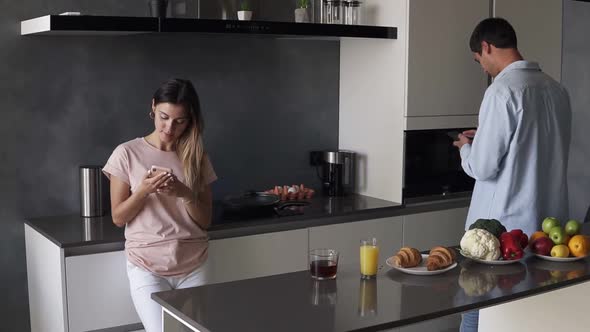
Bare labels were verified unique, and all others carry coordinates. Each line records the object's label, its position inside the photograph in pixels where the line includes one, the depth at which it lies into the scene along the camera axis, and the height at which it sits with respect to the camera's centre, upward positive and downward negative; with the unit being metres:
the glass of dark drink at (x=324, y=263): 2.20 -0.50
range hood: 2.93 +0.25
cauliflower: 2.33 -0.48
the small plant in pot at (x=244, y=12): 3.54 +0.34
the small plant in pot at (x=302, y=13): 3.73 +0.36
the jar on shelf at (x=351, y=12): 3.81 +0.37
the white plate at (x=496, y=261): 2.34 -0.52
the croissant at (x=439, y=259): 2.25 -0.50
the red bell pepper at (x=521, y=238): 2.40 -0.47
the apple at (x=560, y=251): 2.38 -0.50
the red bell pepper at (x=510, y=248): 2.34 -0.49
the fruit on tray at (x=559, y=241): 2.39 -0.48
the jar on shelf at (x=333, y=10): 3.77 +0.38
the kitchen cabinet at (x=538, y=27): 4.18 +0.33
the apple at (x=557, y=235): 2.43 -0.46
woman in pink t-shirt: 2.87 -0.43
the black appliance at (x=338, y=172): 4.03 -0.44
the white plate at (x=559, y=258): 2.38 -0.53
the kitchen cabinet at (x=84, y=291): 2.97 -0.79
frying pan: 3.52 -0.54
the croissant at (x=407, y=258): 2.27 -0.50
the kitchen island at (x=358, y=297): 1.87 -0.55
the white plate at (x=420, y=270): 2.25 -0.53
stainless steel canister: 3.38 -0.45
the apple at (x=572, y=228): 2.46 -0.44
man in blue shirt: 2.95 -0.22
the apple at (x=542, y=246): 2.41 -0.49
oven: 3.91 -0.42
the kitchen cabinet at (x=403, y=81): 3.80 +0.03
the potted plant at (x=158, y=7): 3.30 +0.34
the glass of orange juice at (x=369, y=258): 2.21 -0.49
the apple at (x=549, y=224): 2.48 -0.44
